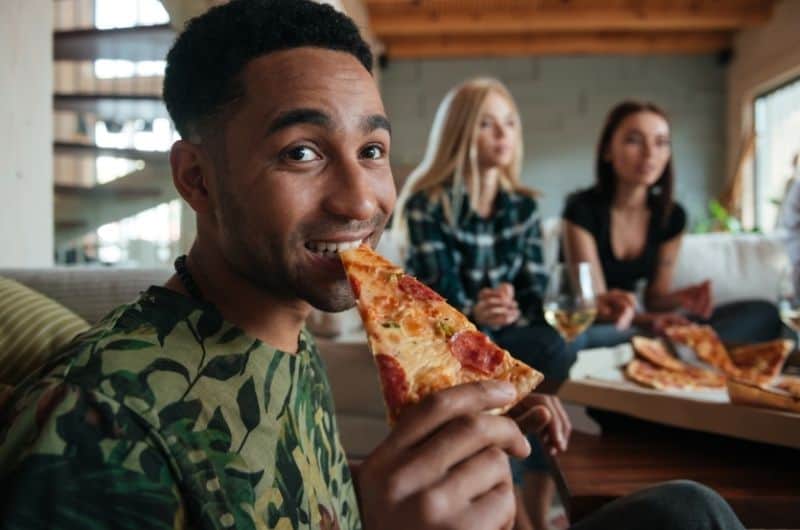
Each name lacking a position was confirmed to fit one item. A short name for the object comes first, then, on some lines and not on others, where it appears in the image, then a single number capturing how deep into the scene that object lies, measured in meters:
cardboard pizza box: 1.02
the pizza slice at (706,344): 1.42
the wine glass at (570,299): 1.46
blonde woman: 2.19
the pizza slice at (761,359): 1.35
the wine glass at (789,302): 1.46
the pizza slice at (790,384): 1.05
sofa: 1.33
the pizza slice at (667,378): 1.26
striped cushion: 0.84
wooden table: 0.92
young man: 0.48
